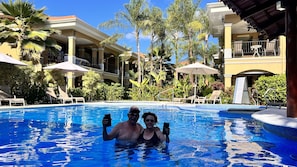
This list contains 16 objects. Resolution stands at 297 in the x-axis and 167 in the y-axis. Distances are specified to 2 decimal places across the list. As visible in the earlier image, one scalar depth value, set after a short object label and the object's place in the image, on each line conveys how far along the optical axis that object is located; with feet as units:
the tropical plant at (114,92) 78.12
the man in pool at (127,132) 16.81
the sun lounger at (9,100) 47.60
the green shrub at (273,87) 47.75
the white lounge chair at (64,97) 59.47
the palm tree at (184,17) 81.97
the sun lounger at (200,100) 56.99
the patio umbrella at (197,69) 59.95
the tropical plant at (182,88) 65.57
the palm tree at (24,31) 56.29
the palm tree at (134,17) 79.61
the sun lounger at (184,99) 59.31
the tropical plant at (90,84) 69.10
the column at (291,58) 21.89
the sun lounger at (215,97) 55.72
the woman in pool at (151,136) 16.72
